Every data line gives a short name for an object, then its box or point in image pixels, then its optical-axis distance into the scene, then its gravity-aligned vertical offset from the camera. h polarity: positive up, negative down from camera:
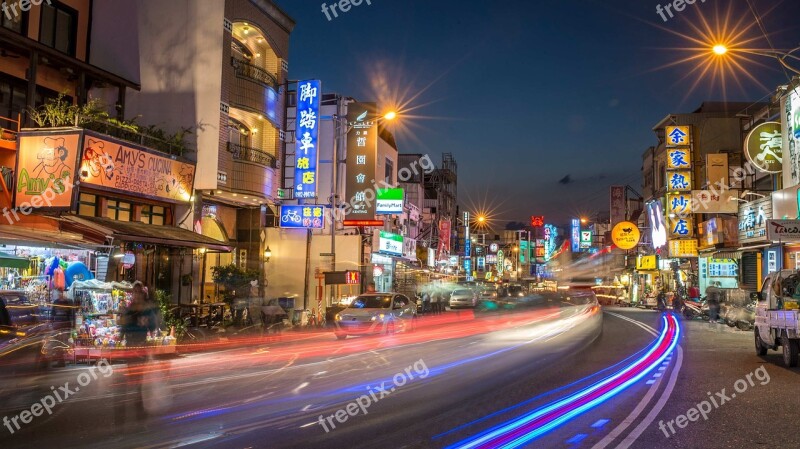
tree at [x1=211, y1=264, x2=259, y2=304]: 27.89 -0.59
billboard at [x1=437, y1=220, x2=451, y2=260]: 66.44 +3.44
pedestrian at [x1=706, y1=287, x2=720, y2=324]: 33.19 -1.32
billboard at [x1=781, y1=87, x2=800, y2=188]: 24.75 +5.79
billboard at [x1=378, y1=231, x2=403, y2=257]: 44.16 +1.87
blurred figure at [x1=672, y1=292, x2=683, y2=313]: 42.53 -1.71
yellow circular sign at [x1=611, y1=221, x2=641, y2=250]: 42.78 +2.78
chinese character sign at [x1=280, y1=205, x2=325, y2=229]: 30.55 +2.44
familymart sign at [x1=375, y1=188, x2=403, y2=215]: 38.00 +4.06
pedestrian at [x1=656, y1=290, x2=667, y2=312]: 46.03 -1.81
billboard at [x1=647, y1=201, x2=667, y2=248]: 48.22 +3.95
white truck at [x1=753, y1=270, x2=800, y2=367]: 13.97 -0.82
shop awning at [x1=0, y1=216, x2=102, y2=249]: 14.91 +0.64
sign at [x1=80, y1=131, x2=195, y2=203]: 19.62 +3.11
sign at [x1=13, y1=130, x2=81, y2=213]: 18.45 +2.64
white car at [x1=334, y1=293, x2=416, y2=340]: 21.16 -1.57
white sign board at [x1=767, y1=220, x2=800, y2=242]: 22.58 +1.76
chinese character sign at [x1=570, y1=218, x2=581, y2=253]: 73.31 +4.62
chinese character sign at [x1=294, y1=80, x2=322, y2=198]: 29.30 +5.96
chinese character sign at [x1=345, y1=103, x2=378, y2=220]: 36.31 +5.70
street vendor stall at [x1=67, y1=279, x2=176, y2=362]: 14.45 -1.44
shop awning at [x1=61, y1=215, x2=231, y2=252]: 17.94 +0.95
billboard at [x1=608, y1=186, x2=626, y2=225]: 63.66 +7.16
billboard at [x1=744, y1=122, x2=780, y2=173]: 26.89 +5.56
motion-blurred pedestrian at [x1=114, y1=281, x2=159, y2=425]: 10.73 -0.93
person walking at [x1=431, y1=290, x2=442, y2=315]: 41.25 -2.20
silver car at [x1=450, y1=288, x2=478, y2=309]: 47.91 -2.00
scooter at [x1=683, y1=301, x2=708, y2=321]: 36.12 -1.84
